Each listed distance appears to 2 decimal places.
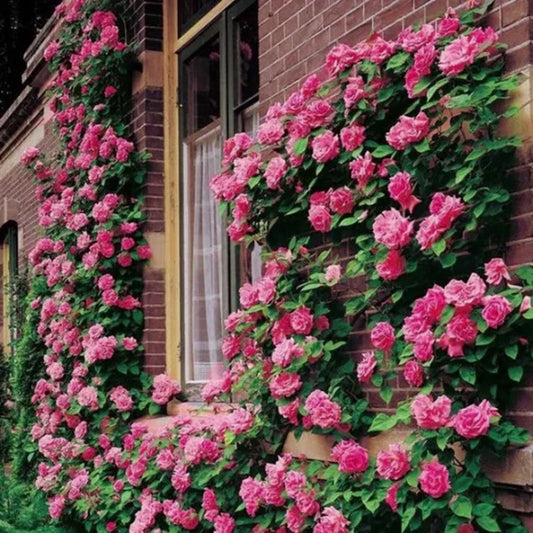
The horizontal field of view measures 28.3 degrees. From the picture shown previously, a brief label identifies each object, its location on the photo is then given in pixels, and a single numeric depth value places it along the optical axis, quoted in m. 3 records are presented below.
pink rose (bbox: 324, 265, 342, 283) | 4.59
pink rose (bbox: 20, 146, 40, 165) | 8.97
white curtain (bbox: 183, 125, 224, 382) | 6.66
